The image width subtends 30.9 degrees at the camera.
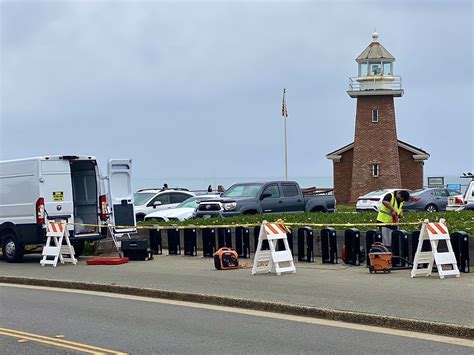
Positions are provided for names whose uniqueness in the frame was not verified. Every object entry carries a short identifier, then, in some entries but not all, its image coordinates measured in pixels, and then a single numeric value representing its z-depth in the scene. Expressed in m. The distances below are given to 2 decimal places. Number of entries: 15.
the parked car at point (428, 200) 40.72
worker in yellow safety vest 18.47
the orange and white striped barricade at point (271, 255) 16.74
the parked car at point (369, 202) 42.72
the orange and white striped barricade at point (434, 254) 15.63
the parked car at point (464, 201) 34.11
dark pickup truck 27.22
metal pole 58.53
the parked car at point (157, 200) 33.06
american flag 58.91
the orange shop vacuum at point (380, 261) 16.30
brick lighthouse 59.19
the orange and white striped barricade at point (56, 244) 19.88
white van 20.20
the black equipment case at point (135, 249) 20.44
